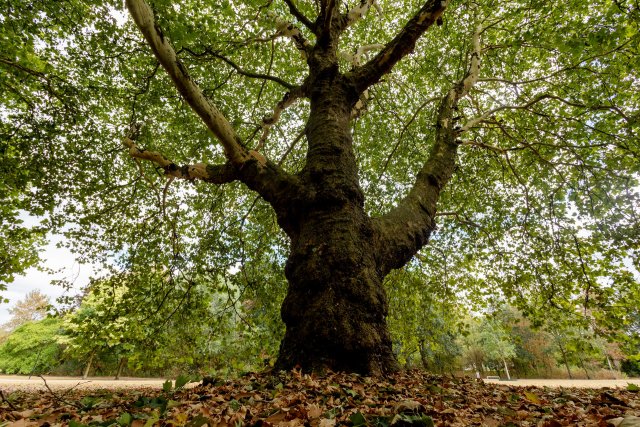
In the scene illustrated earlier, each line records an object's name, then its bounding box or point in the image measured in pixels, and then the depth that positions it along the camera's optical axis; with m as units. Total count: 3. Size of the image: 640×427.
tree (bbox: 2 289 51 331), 41.12
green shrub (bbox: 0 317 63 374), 29.50
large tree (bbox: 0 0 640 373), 3.41
